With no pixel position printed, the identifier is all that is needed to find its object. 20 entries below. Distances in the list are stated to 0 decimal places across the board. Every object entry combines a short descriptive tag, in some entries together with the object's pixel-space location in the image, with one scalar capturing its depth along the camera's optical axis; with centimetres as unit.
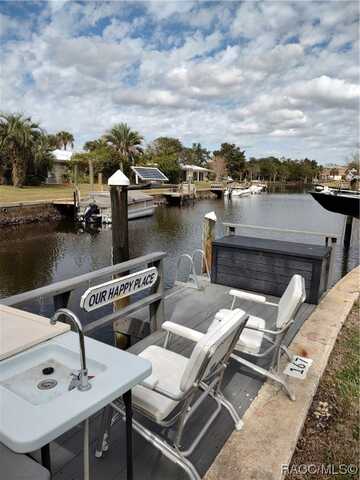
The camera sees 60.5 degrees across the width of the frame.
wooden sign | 199
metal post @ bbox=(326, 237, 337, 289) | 441
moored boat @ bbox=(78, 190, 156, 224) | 1711
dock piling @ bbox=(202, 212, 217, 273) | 539
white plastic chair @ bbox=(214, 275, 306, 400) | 208
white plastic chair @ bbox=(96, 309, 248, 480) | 137
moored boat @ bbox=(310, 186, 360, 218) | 1159
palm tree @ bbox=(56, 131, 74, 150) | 4703
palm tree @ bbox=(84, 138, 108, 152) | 3467
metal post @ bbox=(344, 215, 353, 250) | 1267
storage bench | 395
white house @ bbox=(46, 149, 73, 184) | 3041
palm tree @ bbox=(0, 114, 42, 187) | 2159
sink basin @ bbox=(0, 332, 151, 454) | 83
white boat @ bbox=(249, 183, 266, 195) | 4102
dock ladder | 434
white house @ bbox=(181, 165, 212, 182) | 4219
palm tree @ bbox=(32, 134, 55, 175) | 2461
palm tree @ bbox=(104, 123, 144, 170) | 3381
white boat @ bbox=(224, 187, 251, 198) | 3684
